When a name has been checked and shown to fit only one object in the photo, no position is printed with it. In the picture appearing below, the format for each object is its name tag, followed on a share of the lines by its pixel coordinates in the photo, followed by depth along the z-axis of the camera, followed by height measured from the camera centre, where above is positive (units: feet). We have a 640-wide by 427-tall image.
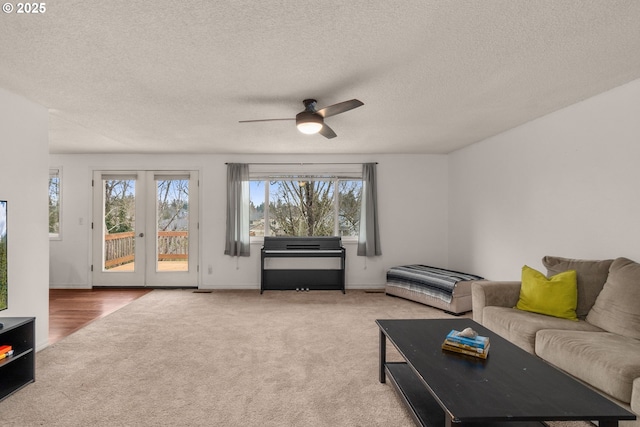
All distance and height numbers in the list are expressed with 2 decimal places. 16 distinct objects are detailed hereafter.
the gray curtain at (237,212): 18.57 +0.46
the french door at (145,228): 18.92 -0.38
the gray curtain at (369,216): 18.81 +0.16
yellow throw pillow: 8.84 -2.10
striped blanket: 14.38 -2.80
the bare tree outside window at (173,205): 19.07 +0.92
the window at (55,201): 18.89 +1.21
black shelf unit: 8.09 -3.08
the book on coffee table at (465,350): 6.30 -2.53
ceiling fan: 8.62 +2.86
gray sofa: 6.00 -2.61
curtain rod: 19.10 +3.20
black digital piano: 17.88 -2.69
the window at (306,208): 19.54 +0.70
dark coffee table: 4.53 -2.63
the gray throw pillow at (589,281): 8.80 -1.70
